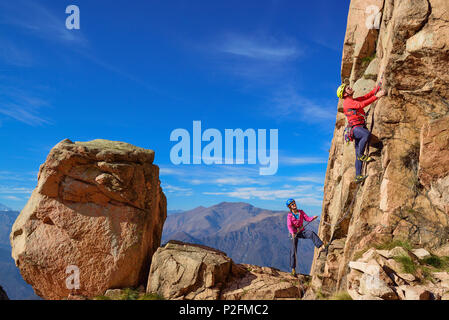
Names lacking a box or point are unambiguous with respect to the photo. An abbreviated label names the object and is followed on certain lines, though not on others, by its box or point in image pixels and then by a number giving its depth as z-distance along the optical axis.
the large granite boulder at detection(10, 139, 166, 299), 18.86
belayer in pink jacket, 19.20
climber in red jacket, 15.94
